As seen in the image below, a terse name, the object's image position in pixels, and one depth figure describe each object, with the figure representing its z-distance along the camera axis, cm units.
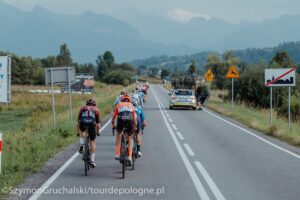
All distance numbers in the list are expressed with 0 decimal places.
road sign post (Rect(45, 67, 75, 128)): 2064
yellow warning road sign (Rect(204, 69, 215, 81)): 4169
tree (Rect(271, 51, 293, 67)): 8516
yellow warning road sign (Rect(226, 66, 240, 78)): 3352
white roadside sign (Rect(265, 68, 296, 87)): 2128
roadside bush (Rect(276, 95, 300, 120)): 3503
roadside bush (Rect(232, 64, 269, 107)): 4382
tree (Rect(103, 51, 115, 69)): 17788
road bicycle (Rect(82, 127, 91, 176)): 1068
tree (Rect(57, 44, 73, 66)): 15650
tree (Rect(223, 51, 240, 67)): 12719
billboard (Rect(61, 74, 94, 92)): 6138
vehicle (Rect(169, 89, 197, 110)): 3631
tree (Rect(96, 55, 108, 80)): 16508
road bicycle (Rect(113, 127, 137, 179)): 1031
